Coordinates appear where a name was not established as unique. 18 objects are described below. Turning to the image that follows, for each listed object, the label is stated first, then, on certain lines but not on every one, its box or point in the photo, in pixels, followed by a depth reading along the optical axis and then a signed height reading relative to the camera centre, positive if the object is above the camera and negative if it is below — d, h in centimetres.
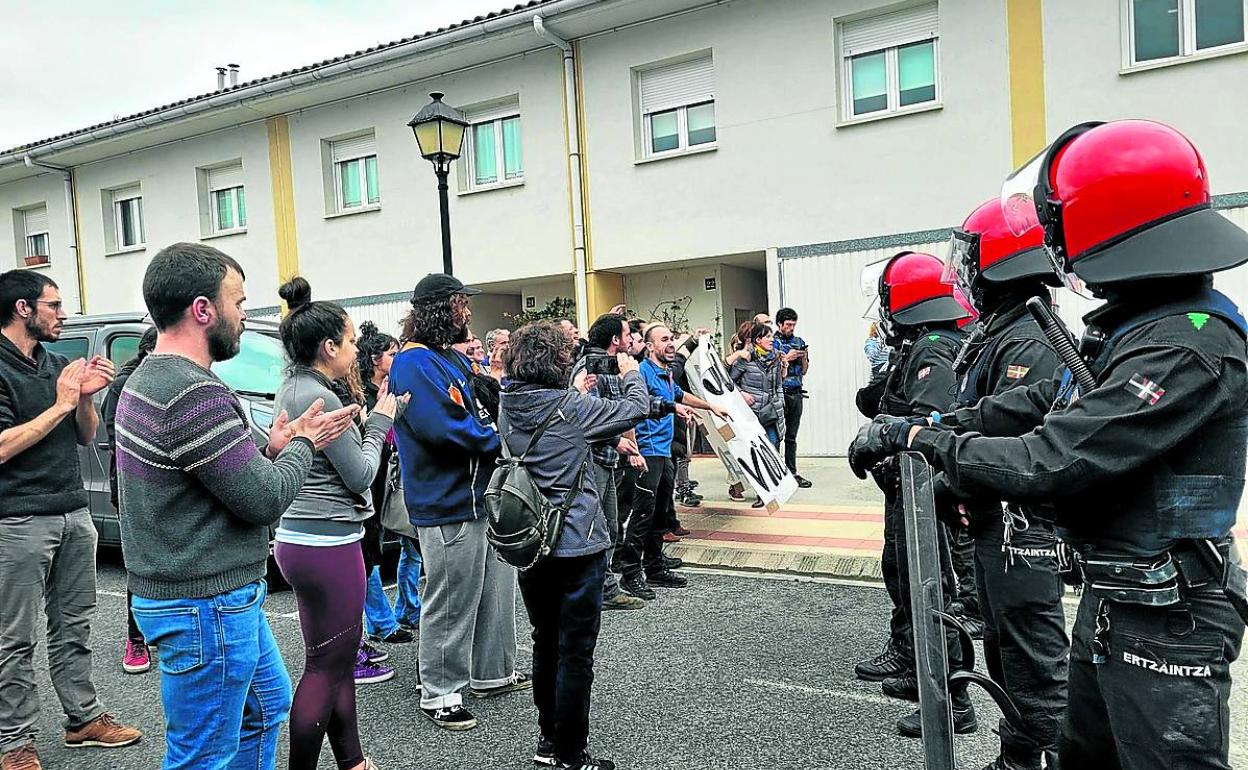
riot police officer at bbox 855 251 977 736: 351 -25
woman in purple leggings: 296 -71
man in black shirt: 339 -69
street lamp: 798 +199
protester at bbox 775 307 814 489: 927 -56
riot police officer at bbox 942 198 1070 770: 281 -80
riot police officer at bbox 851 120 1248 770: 172 -31
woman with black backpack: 321 -80
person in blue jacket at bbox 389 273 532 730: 374 -64
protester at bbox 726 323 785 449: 856 -48
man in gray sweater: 220 -41
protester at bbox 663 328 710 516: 705 -89
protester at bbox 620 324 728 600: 593 -122
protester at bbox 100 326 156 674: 467 -163
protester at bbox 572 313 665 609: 534 -41
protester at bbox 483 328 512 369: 654 -1
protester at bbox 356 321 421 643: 492 -134
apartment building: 927 +257
